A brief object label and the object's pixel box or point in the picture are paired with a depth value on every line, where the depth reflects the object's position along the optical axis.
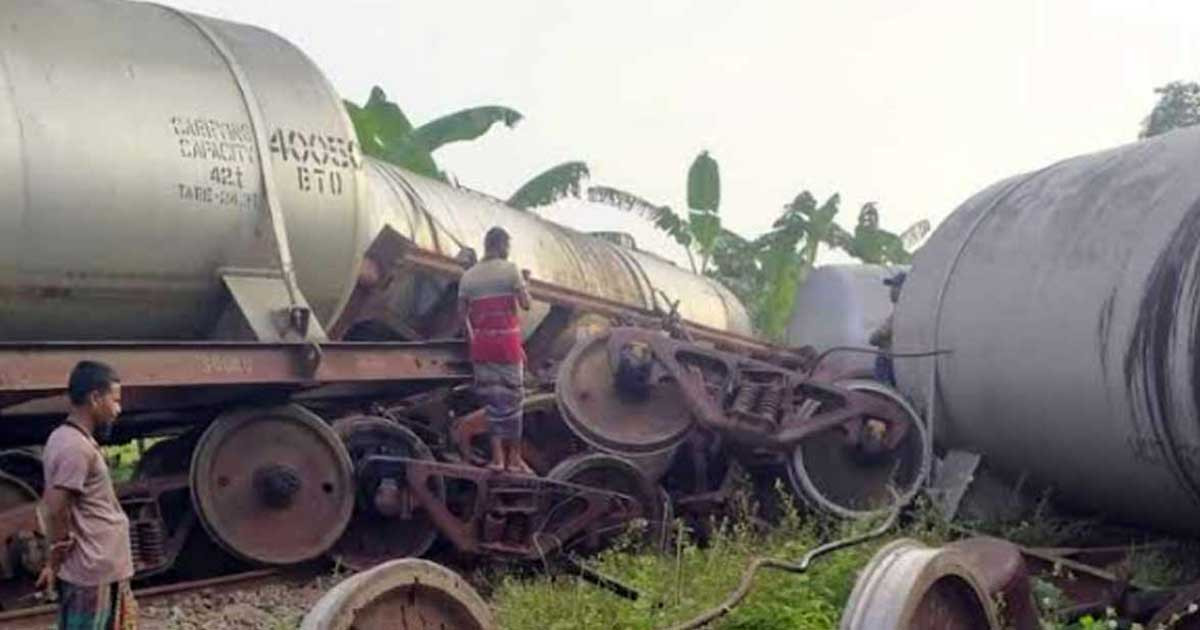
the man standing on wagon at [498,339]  8.61
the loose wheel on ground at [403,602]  3.67
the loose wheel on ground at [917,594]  4.13
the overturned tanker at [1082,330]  7.01
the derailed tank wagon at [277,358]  7.15
